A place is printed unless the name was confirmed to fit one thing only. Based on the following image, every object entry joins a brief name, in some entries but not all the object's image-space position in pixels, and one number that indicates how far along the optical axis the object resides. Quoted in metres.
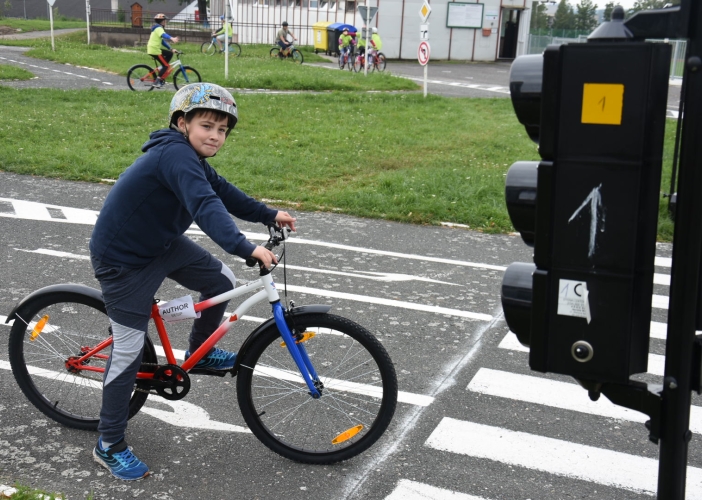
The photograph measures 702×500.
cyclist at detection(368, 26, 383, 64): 31.70
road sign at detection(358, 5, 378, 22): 27.09
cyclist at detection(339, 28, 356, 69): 33.00
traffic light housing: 2.18
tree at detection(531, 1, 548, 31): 45.16
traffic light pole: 2.21
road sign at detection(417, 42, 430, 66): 19.62
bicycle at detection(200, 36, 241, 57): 34.53
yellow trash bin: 41.84
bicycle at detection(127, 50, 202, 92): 21.33
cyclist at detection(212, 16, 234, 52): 34.75
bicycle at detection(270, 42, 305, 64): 33.47
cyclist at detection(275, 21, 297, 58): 33.31
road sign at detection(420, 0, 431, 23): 19.47
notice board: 42.53
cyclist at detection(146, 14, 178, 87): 21.48
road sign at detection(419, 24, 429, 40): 19.41
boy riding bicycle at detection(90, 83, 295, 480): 3.77
